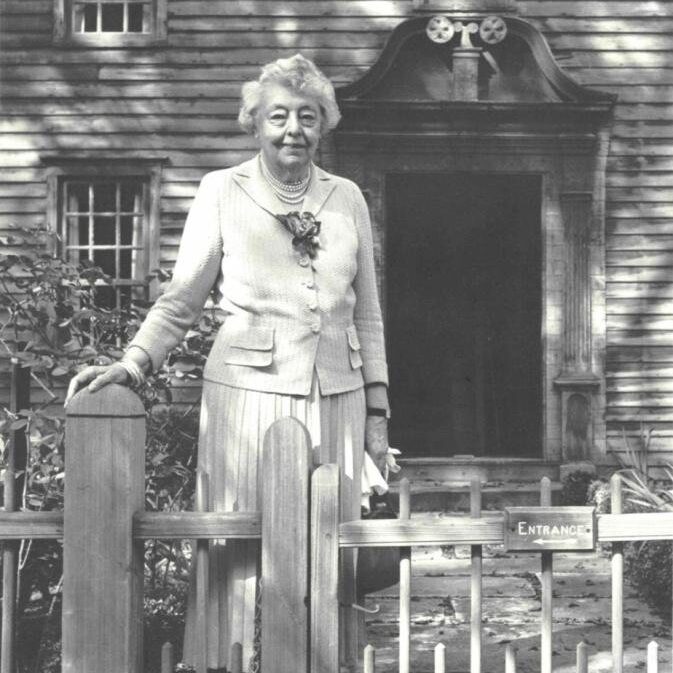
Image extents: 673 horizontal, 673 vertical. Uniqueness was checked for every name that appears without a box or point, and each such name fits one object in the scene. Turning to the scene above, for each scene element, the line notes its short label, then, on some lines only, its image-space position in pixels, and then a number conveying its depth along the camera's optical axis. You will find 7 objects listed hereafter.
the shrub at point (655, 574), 5.79
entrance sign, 2.92
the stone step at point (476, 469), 9.34
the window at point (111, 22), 9.48
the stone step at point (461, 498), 8.94
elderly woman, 3.36
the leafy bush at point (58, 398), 4.84
